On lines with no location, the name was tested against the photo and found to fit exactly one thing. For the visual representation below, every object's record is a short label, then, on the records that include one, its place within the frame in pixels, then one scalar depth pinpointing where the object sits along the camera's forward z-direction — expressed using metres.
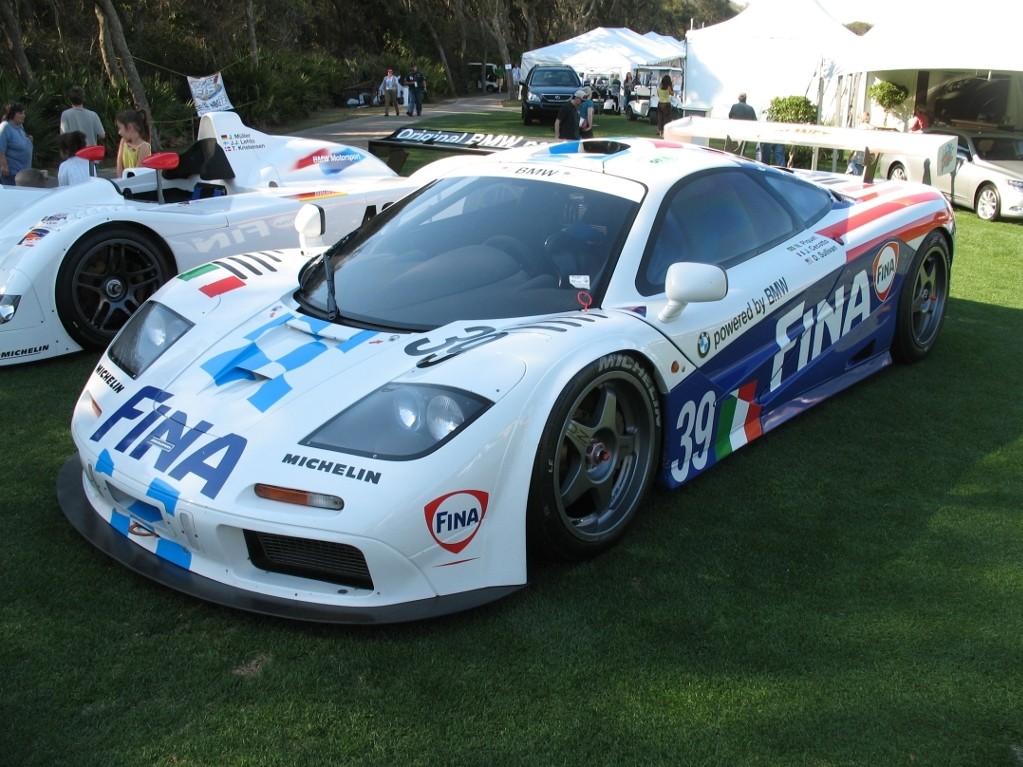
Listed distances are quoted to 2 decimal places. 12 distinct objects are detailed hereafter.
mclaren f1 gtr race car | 2.71
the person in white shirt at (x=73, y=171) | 6.85
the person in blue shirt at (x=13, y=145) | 8.58
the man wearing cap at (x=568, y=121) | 16.73
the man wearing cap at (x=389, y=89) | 28.89
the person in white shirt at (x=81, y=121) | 10.00
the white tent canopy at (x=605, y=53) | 36.75
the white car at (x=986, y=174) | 11.13
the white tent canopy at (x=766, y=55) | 20.23
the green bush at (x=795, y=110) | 20.38
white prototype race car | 5.24
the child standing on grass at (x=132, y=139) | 7.52
